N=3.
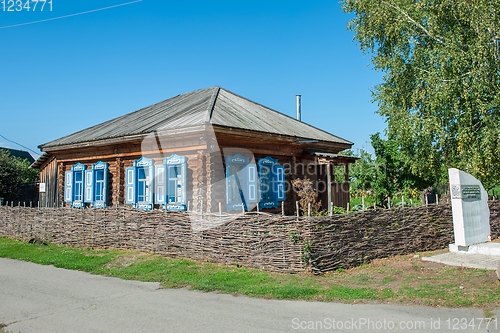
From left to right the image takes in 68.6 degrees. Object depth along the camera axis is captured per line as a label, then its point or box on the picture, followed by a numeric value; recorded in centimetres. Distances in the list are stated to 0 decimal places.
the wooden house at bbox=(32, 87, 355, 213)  1166
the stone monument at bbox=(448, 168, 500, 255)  1028
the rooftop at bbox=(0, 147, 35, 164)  3662
